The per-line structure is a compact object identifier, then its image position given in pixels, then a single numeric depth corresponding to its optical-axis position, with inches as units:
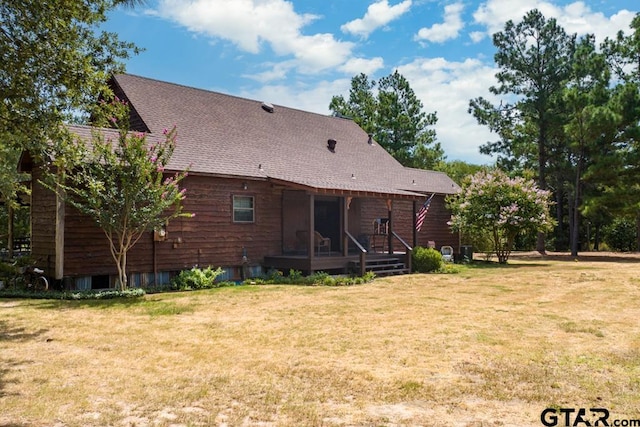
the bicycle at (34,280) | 459.2
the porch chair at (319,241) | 622.1
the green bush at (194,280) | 504.4
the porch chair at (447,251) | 856.3
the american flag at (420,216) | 745.6
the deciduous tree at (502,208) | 792.3
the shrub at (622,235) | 1189.7
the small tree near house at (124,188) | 426.3
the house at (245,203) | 491.5
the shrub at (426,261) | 686.5
